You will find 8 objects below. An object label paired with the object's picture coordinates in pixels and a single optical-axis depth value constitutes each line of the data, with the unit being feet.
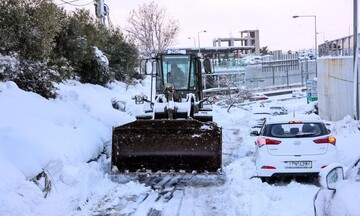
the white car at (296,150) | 32.42
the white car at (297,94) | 195.15
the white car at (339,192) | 11.94
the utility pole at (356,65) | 66.18
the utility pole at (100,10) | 108.12
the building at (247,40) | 407.85
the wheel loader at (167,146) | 35.14
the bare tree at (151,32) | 163.22
